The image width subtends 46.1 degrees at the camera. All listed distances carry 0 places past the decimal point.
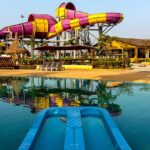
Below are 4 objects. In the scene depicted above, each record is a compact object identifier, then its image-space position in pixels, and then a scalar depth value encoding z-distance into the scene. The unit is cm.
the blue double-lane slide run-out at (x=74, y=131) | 315
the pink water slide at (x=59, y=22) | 2644
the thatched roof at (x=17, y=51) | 1912
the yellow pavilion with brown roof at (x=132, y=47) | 2859
